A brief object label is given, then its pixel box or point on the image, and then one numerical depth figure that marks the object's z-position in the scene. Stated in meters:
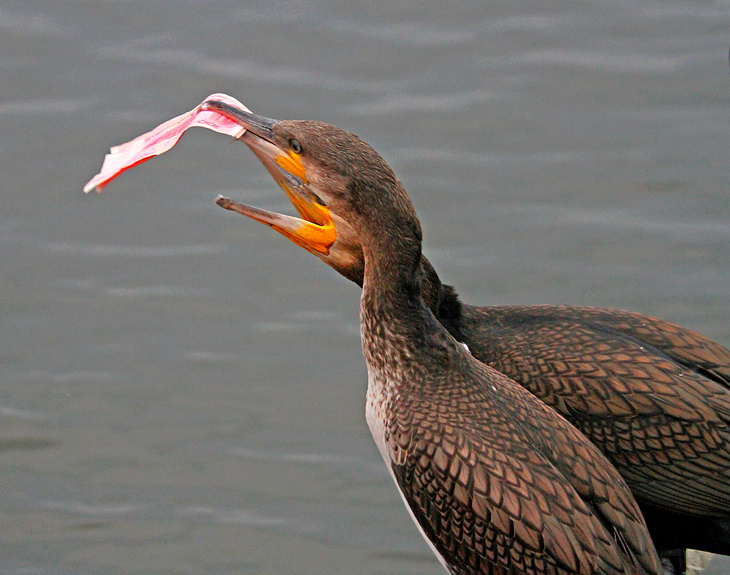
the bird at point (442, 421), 8.48
